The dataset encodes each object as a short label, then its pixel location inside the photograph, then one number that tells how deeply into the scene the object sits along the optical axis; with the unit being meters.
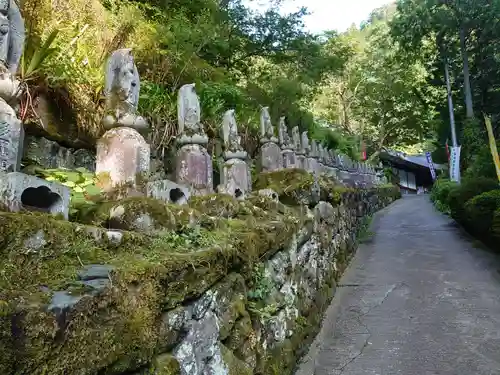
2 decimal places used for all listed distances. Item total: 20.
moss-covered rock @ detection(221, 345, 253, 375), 2.65
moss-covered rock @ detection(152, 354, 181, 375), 1.96
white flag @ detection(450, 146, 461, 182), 18.69
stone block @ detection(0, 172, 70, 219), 2.01
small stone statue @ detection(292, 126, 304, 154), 9.66
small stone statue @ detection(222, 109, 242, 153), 5.52
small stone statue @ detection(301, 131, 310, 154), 10.20
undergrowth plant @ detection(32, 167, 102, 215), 3.00
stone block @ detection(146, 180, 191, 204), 3.26
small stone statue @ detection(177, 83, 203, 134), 4.55
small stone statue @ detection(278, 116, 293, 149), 8.54
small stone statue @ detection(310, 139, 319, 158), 11.08
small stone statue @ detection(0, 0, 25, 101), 2.38
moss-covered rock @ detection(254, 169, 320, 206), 5.71
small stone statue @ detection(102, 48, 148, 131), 3.49
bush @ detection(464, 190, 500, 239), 8.71
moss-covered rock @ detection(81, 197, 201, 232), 2.61
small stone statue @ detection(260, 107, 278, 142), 7.83
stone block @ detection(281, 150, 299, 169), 8.48
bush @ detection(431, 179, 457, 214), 16.71
